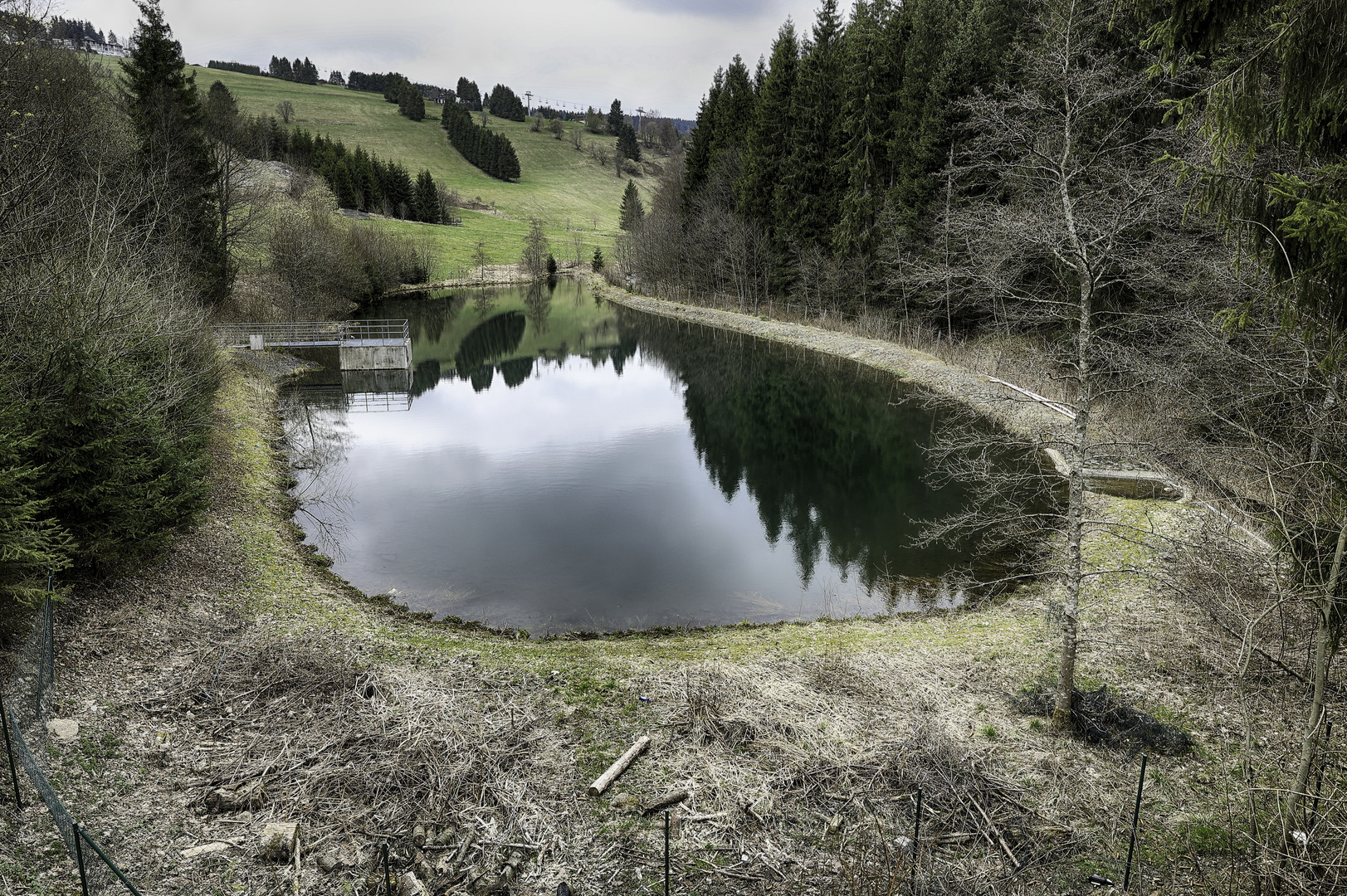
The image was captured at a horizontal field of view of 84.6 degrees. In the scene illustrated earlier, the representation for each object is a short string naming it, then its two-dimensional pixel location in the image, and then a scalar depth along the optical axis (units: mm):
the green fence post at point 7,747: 6641
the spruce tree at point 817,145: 48594
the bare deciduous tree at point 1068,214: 8594
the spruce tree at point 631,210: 89938
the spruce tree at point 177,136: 31328
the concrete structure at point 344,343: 37781
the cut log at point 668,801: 8039
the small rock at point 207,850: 6891
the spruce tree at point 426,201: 103062
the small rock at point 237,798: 7562
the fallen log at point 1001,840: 7139
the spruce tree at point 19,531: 8156
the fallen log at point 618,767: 8227
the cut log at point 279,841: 6953
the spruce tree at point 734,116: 60625
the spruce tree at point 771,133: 52719
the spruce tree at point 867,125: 42906
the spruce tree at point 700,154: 67125
